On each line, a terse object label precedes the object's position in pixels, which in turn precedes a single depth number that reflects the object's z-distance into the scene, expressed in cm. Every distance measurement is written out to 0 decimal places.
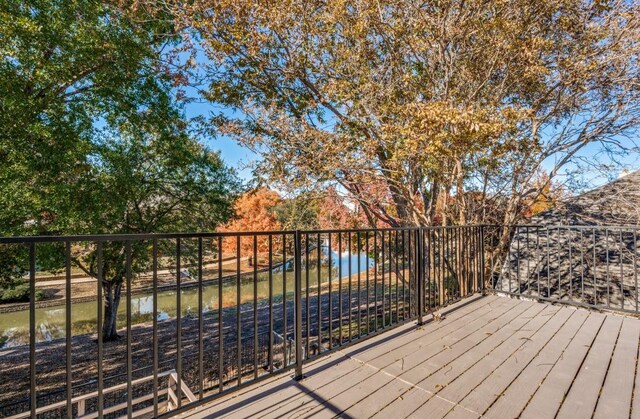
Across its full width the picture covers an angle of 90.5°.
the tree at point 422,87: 465
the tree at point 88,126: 541
